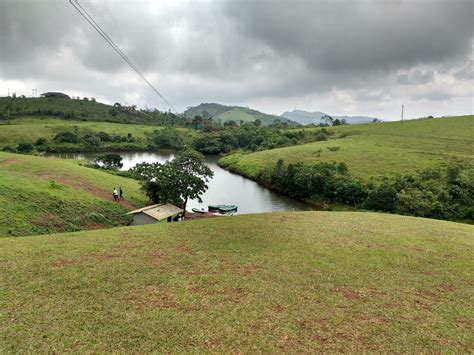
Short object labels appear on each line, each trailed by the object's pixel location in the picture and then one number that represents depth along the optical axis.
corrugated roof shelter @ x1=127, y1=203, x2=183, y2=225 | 29.61
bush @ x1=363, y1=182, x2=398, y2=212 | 43.28
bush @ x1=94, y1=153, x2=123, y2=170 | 71.88
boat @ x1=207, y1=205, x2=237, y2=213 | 44.59
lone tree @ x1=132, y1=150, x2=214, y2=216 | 35.72
